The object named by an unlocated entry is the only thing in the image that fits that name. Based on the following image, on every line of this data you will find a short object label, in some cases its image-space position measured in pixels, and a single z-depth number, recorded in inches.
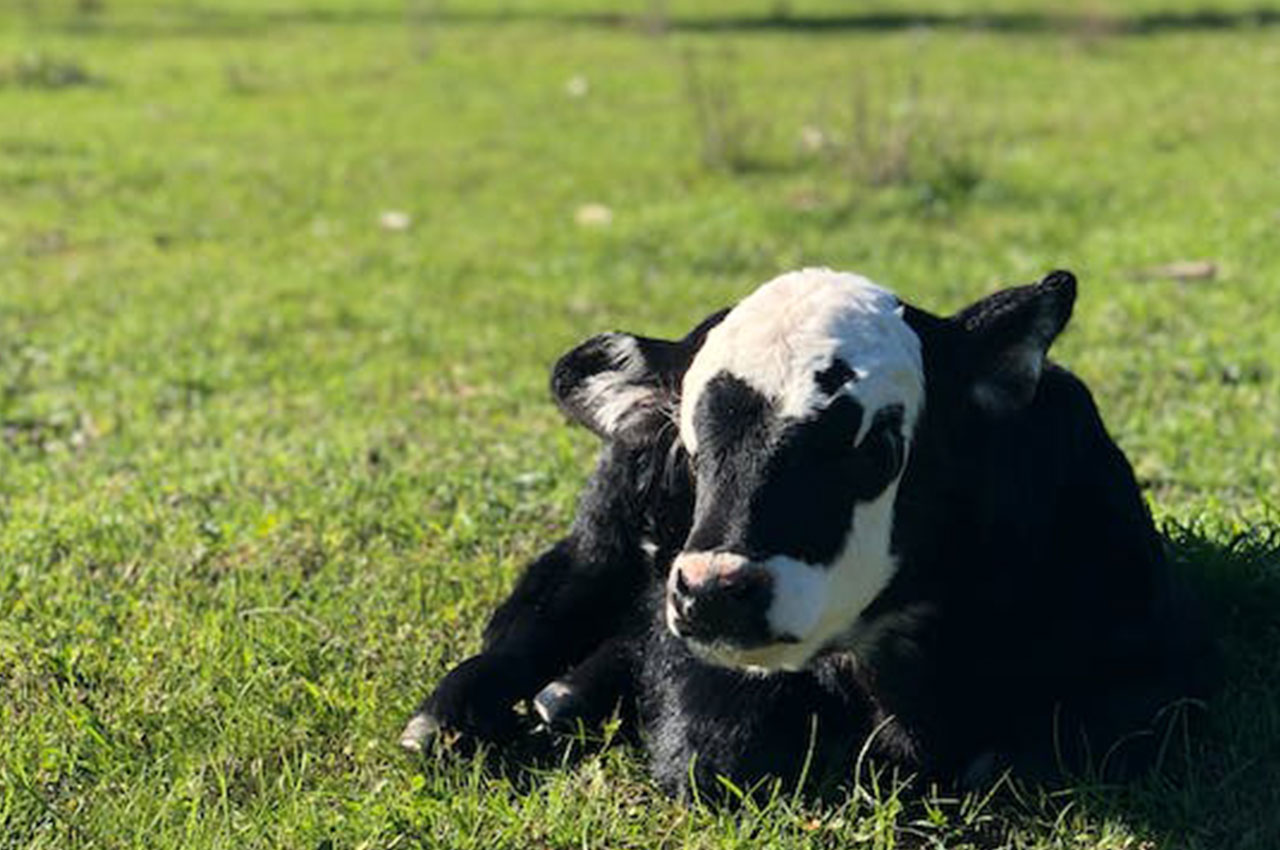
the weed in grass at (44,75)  716.0
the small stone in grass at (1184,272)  376.5
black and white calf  139.4
